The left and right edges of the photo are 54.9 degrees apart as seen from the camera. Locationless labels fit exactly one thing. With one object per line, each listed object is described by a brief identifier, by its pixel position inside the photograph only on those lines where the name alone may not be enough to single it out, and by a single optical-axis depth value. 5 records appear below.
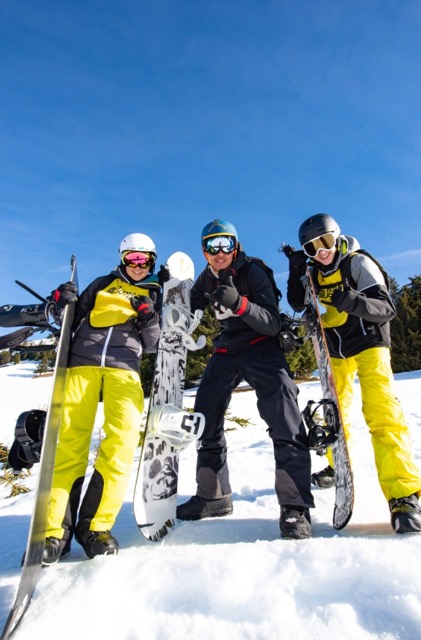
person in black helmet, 2.82
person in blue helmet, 2.98
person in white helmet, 2.77
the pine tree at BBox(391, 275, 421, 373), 23.20
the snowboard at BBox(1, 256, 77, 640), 2.01
